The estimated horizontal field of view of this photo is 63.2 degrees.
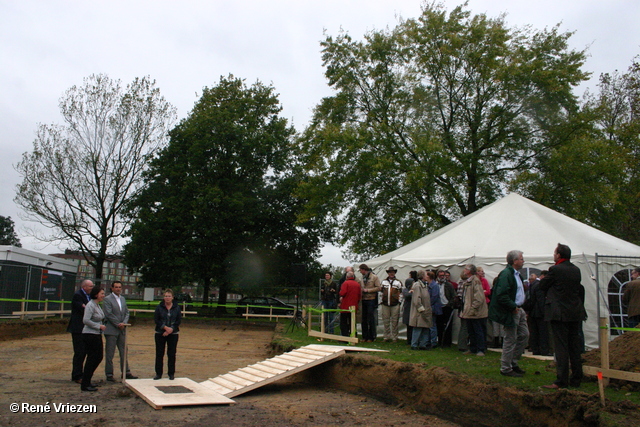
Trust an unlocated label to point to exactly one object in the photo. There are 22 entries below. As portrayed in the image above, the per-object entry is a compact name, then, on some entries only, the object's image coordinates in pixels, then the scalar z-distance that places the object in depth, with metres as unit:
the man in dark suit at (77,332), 8.87
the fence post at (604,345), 6.23
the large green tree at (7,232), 69.81
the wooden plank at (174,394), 7.36
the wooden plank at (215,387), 8.38
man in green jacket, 7.17
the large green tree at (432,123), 21.73
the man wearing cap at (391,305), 12.09
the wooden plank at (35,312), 19.12
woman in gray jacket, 8.34
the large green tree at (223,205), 30.05
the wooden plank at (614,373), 6.09
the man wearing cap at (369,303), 12.38
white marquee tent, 11.48
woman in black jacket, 8.92
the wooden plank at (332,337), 11.62
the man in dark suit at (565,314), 6.37
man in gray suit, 9.05
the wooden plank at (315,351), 9.60
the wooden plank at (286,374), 8.35
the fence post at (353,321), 11.70
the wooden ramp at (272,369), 8.55
